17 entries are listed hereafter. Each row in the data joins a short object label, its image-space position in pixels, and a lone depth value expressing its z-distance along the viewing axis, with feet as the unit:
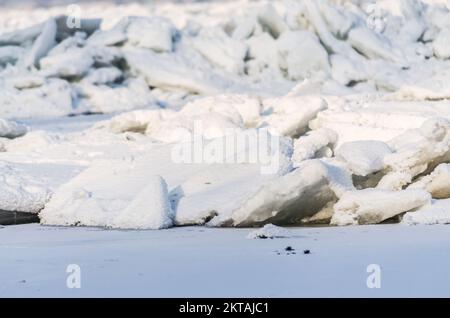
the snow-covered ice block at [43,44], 44.42
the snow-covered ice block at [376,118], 27.12
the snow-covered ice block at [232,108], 29.96
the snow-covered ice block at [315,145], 23.90
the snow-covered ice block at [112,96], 41.75
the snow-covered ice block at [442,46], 51.85
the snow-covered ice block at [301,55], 48.34
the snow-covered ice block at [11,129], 27.09
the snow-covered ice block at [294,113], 27.61
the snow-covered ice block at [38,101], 39.50
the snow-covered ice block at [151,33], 48.26
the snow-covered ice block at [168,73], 45.42
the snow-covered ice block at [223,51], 48.78
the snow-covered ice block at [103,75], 43.98
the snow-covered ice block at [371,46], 50.19
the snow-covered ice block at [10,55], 45.52
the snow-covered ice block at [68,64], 43.01
